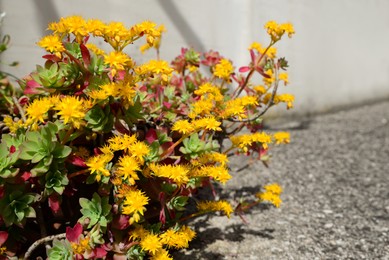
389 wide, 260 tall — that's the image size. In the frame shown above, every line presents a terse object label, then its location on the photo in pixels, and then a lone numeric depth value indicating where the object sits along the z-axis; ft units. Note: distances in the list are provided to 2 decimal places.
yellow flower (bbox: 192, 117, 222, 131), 1.81
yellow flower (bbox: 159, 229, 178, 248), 1.82
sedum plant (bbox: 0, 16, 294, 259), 1.71
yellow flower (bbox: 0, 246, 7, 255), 1.81
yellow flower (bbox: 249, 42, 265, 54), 2.36
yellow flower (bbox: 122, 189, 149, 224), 1.68
